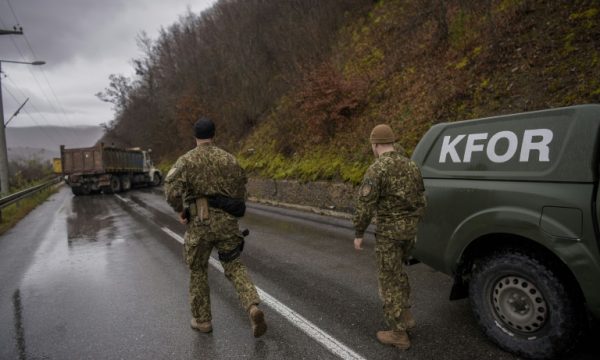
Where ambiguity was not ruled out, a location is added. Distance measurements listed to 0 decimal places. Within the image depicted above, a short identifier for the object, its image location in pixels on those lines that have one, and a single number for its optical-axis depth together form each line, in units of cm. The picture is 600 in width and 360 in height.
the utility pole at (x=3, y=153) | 1711
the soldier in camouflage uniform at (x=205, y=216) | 344
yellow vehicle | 4032
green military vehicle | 259
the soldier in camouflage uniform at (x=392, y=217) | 313
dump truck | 2184
